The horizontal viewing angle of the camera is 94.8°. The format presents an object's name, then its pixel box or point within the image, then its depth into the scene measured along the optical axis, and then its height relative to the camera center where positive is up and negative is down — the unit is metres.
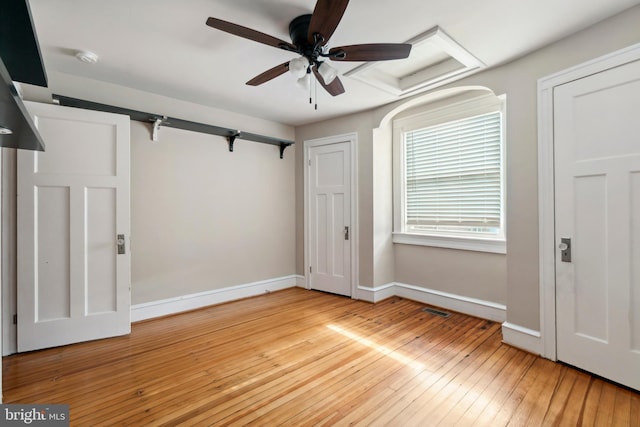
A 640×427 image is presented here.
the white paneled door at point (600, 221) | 1.96 -0.06
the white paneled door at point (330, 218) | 4.14 -0.05
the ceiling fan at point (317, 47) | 1.63 +1.07
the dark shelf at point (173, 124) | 2.80 +1.06
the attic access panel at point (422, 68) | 2.35 +1.40
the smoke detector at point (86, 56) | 2.40 +1.32
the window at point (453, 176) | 3.25 +0.46
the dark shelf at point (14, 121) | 0.81 +0.34
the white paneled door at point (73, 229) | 2.54 -0.12
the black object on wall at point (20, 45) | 0.84 +0.58
